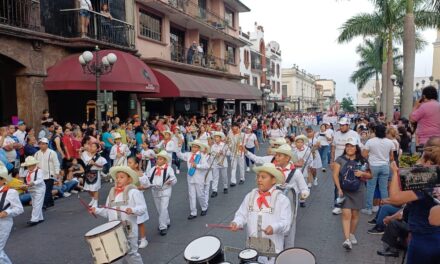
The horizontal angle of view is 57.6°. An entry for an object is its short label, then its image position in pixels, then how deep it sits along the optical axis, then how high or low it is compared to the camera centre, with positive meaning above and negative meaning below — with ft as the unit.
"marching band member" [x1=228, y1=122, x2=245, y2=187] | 40.57 -4.77
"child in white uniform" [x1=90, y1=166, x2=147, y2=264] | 18.52 -4.63
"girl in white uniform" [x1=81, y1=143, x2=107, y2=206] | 31.22 -5.17
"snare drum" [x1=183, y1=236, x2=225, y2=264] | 13.62 -5.16
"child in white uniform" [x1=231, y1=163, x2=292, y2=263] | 15.74 -4.22
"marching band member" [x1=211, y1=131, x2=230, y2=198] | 35.94 -5.10
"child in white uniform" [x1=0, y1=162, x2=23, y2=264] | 18.34 -4.79
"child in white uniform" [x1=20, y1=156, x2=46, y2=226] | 27.91 -5.78
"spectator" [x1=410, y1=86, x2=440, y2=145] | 22.59 -0.68
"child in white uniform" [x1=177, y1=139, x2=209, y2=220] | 29.02 -5.16
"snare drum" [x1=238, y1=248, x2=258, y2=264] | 13.37 -5.13
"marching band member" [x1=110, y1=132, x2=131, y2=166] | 36.50 -4.37
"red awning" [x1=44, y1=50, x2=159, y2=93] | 47.65 +3.51
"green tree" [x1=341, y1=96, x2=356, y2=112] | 358.49 -0.45
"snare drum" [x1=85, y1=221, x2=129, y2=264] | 15.47 -5.41
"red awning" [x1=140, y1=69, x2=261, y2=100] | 66.54 +3.42
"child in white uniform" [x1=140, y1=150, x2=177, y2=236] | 25.14 -4.97
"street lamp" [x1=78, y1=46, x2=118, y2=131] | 43.27 +4.59
